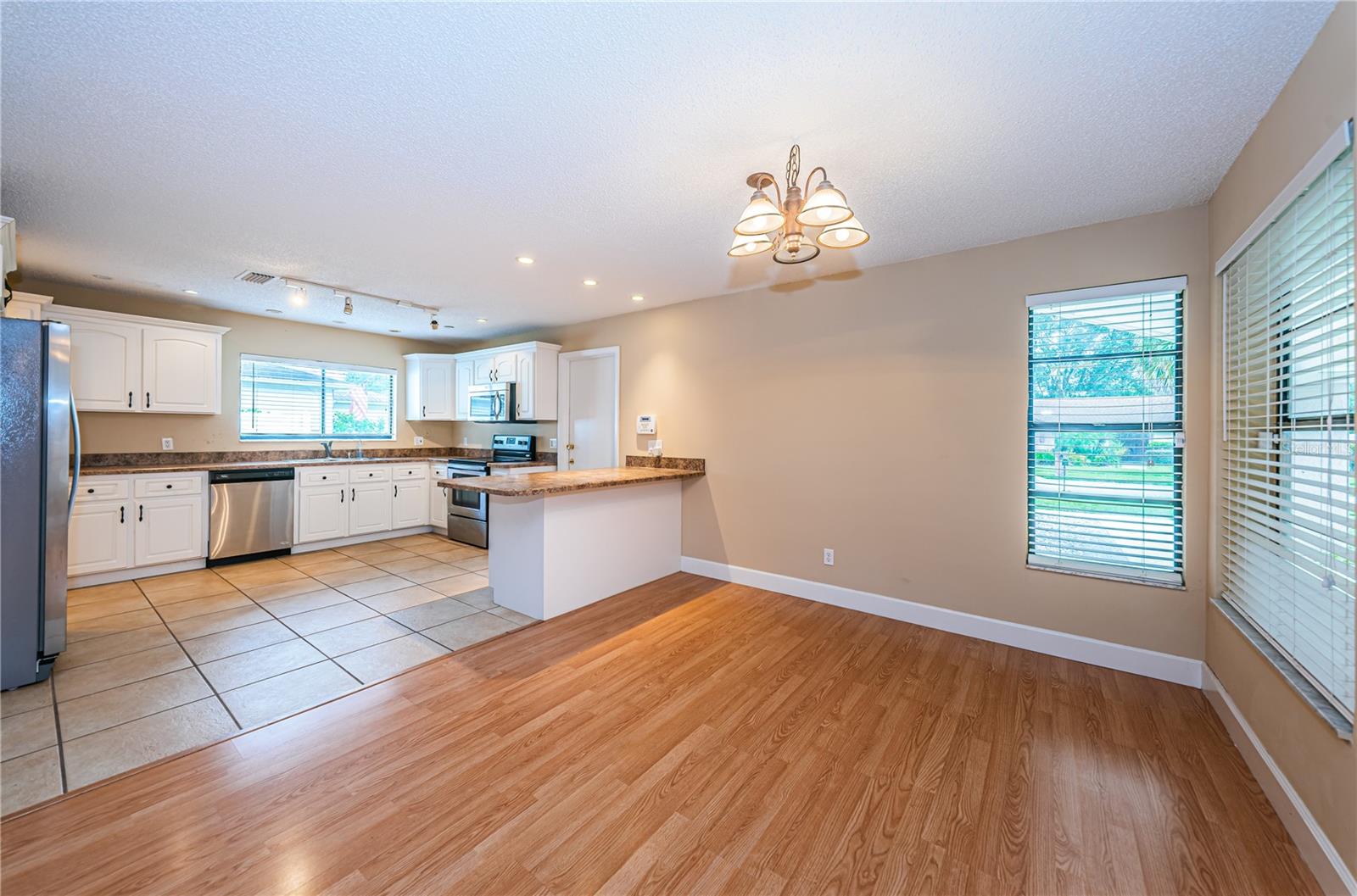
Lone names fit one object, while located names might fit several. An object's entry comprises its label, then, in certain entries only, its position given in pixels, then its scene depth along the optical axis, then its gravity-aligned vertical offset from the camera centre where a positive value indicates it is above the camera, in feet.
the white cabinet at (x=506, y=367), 18.57 +3.01
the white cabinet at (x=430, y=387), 20.88 +2.49
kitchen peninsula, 11.15 -2.14
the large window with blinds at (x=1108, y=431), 8.83 +0.33
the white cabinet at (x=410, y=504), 19.26 -2.26
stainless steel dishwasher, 15.26 -2.14
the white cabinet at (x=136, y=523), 13.00 -2.11
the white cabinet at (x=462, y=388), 20.51 +2.42
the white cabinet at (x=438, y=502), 19.99 -2.20
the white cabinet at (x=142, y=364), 13.50 +2.38
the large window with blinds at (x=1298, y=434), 4.82 +0.19
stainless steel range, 18.02 -1.82
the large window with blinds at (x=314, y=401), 17.57 +1.73
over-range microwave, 18.61 +1.66
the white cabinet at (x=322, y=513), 16.85 -2.28
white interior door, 17.01 +1.30
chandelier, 6.23 +2.94
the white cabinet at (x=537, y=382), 17.90 +2.34
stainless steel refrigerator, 8.04 -0.71
